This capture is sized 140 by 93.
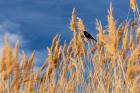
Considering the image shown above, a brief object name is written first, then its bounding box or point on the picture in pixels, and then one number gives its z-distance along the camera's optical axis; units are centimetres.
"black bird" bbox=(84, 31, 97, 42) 676
